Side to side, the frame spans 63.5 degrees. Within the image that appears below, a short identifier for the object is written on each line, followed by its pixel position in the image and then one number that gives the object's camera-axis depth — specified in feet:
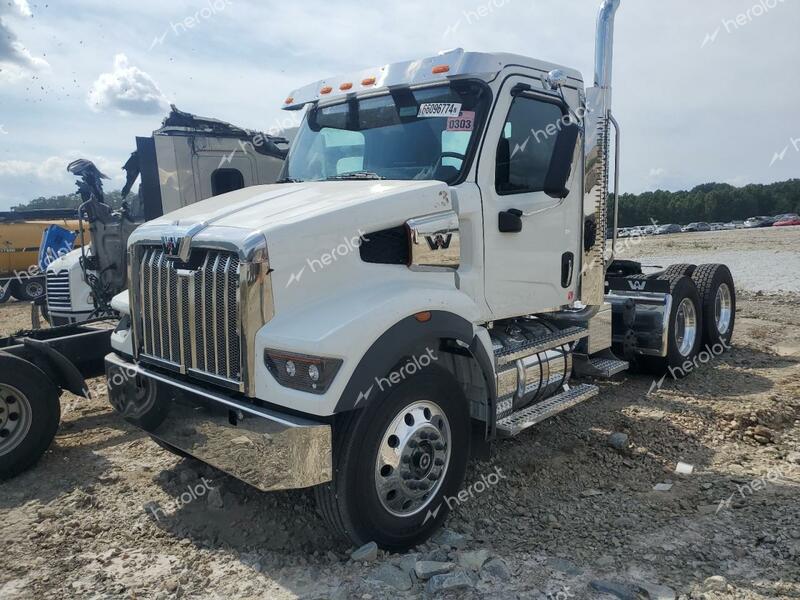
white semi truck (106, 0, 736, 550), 10.58
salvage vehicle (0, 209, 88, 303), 60.59
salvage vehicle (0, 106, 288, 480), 28.40
